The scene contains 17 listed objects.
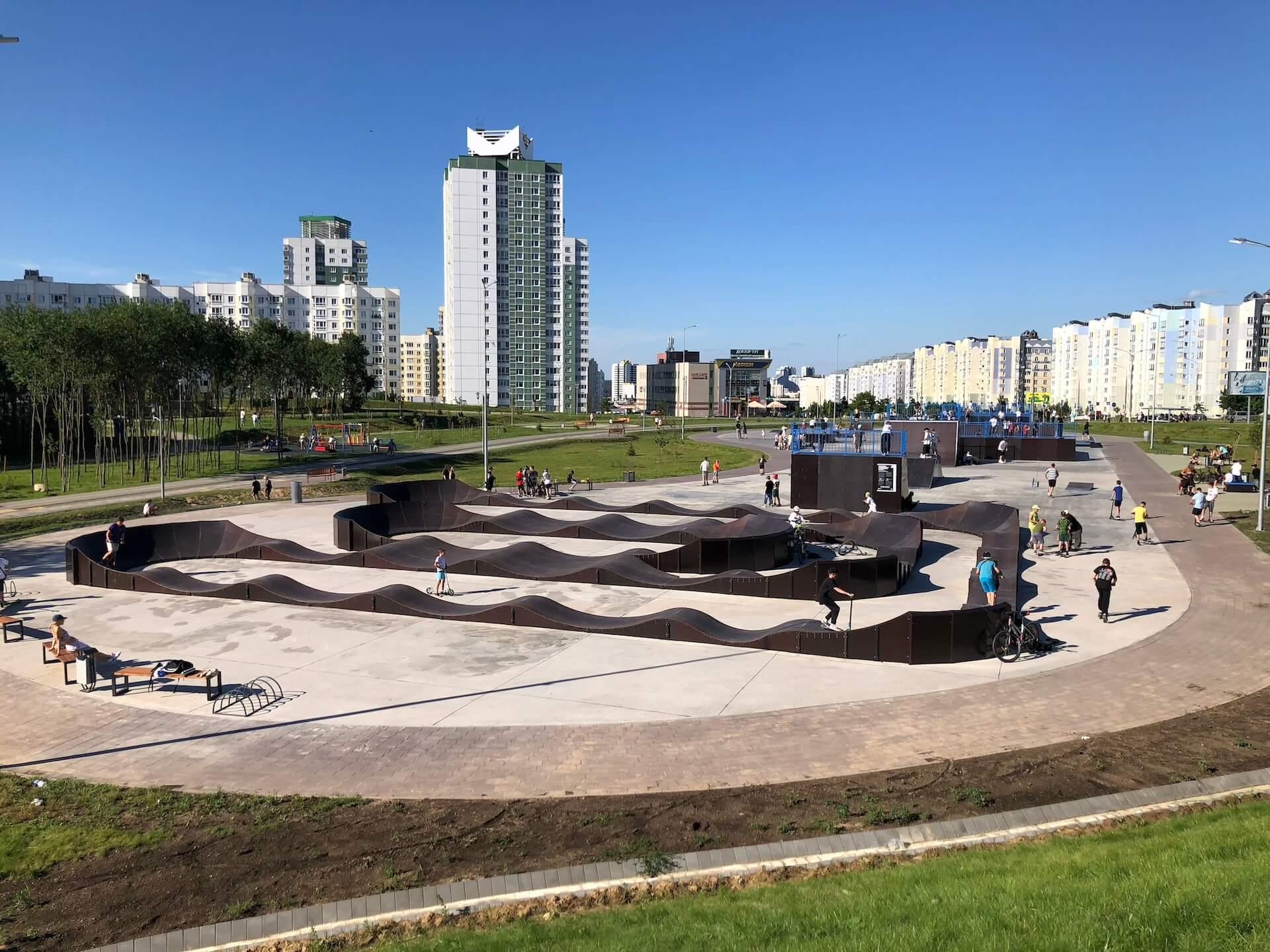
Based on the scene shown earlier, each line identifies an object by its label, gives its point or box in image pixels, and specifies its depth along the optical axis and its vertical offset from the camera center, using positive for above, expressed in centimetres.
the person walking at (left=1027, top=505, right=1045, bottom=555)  2541 -357
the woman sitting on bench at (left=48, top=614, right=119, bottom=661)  1488 -421
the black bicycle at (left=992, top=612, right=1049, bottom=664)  1573 -428
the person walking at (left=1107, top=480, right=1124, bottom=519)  3177 -325
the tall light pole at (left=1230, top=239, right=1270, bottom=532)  2867 -261
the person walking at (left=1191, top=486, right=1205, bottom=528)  3011 -329
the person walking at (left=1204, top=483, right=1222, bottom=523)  3062 -327
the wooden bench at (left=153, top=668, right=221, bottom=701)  1349 -453
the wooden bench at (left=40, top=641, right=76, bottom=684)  1470 -455
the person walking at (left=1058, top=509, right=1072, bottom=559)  2505 -366
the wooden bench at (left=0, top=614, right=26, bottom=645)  1755 -458
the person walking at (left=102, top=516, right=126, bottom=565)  2375 -375
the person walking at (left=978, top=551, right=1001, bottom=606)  1769 -348
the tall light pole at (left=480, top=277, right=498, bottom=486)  4015 -16
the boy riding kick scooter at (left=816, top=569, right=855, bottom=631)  1700 -376
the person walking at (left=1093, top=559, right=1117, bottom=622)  1784 -362
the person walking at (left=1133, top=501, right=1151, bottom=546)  2600 -353
